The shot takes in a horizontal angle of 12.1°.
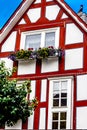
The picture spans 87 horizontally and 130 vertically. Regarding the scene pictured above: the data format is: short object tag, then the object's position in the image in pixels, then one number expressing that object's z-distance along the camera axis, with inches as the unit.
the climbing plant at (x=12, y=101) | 596.7
